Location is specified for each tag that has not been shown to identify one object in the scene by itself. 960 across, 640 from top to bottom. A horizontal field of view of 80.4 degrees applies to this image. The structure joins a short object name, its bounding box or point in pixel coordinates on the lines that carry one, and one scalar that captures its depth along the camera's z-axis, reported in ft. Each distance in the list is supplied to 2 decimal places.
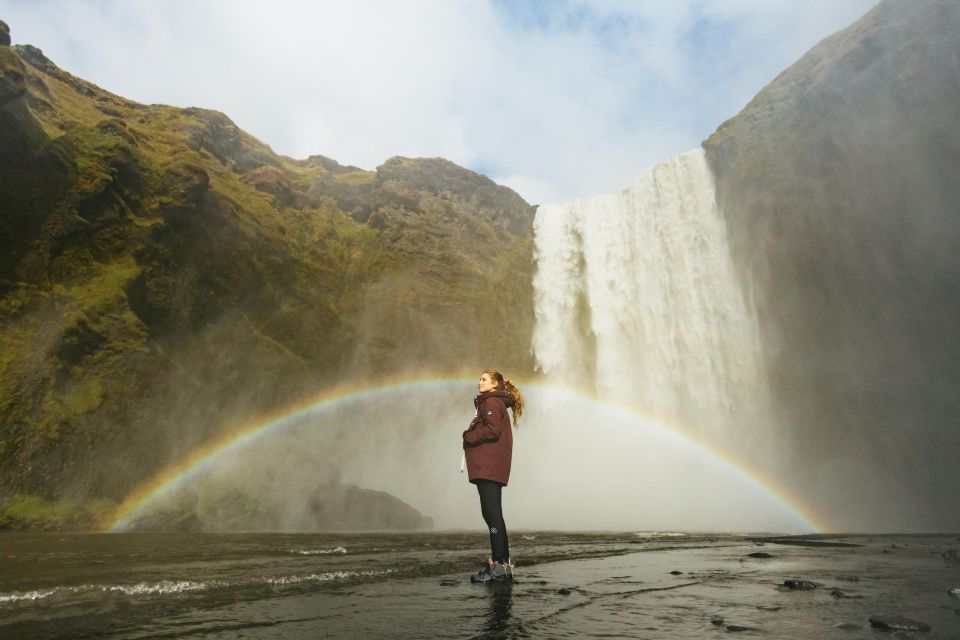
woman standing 22.97
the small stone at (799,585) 20.67
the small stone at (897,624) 13.24
